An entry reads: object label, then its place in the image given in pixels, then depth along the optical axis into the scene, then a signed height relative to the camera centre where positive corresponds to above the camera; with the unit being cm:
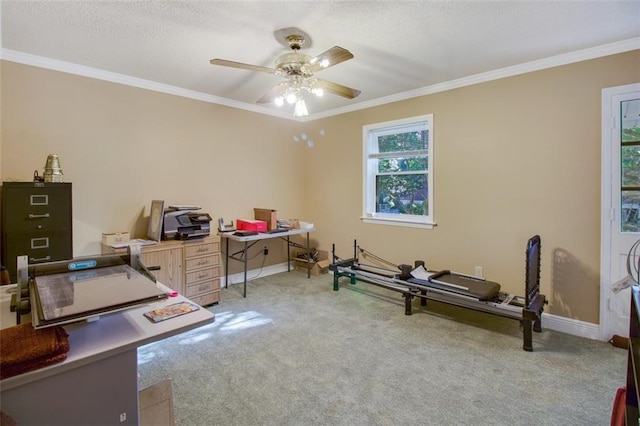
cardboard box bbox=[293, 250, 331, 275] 482 -87
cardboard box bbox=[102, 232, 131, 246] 315 -31
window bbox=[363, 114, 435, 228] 392 +49
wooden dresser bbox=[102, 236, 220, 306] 320 -62
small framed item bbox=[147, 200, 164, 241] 335 -13
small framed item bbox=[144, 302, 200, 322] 122 -42
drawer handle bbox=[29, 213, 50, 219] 256 -7
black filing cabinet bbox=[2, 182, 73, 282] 248 -12
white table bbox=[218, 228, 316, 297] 382 -50
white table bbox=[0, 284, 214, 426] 95 -55
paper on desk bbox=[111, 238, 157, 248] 310 -36
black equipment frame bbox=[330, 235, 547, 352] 257 -87
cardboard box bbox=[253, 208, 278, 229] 424 -13
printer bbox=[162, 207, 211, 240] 345 -19
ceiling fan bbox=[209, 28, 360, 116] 227 +109
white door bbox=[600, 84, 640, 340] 260 +11
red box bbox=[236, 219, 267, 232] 406 -23
